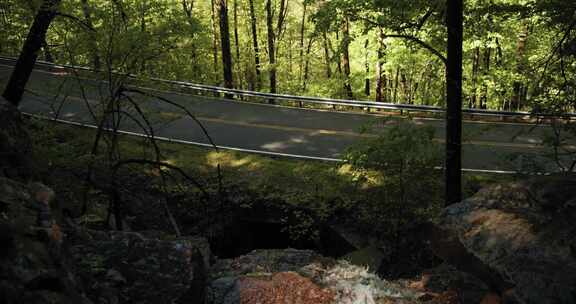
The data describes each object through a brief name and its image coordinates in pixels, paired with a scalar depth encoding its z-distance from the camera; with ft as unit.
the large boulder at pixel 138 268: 16.88
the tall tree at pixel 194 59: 95.22
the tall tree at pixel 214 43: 105.19
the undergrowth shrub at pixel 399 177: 34.58
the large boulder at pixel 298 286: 22.24
